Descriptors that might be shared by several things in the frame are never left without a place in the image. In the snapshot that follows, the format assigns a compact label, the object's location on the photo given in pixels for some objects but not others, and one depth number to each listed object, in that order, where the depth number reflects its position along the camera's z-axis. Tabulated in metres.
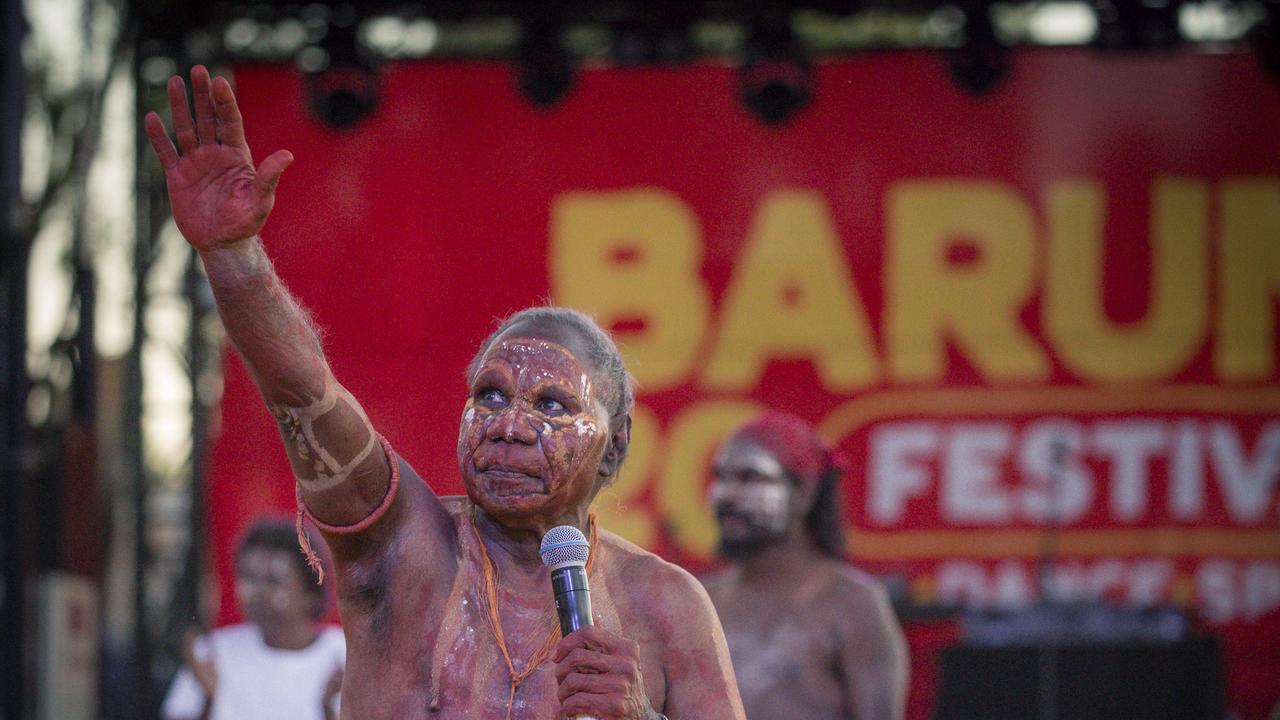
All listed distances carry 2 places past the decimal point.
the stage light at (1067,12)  9.96
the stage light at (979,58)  9.97
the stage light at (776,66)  9.77
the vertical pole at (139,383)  9.87
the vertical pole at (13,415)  8.19
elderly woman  2.93
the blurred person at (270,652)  6.97
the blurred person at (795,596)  6.86
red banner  10.11
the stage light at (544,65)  10.07
